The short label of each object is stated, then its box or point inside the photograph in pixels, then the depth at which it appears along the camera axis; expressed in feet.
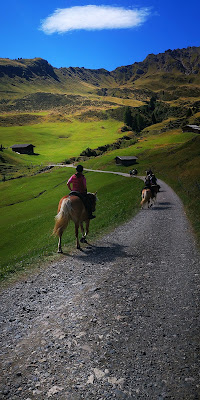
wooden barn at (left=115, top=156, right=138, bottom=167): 349.20
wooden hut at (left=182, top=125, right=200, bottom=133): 440.04
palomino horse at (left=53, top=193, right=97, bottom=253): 50.47
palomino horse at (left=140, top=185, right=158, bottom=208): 95.61
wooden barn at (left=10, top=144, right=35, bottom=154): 551.59
